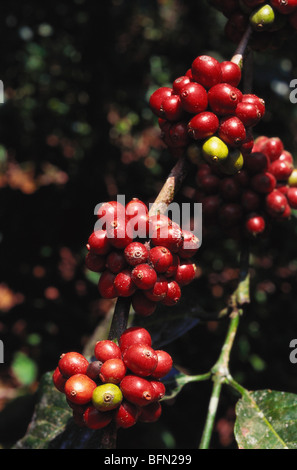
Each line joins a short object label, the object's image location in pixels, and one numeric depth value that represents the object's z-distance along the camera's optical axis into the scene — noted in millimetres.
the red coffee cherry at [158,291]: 547
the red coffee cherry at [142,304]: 553
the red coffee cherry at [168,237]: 544
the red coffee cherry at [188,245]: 561
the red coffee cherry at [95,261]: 560
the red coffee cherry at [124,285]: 541
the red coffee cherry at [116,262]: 553
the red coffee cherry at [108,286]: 552
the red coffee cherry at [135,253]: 542
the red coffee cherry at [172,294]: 557
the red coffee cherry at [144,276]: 536
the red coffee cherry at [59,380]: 554
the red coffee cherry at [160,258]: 543
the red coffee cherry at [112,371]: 534
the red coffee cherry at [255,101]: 565
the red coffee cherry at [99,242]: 552
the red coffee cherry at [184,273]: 563
